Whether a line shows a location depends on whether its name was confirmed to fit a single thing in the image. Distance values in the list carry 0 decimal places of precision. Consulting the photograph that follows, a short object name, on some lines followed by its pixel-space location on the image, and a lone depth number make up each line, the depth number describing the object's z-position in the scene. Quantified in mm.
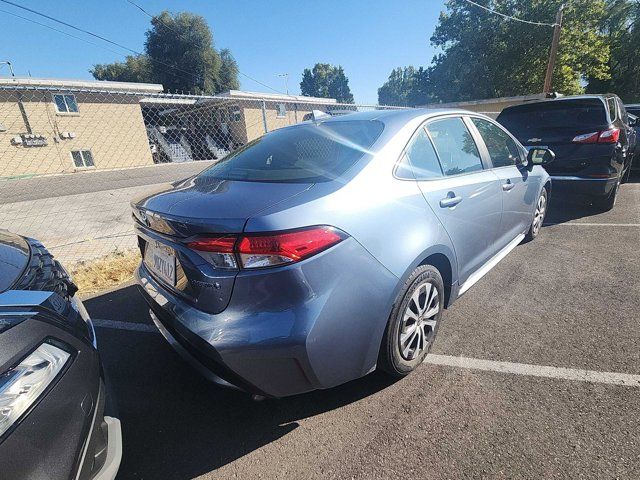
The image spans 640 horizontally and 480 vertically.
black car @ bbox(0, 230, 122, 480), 1026
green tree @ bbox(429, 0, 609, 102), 25844
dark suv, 4875
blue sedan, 1518
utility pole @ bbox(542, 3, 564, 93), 17672
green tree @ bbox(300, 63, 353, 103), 80188
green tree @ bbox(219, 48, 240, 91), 39375
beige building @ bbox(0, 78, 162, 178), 15234
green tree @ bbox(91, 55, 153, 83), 38000
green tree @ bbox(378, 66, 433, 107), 99250
